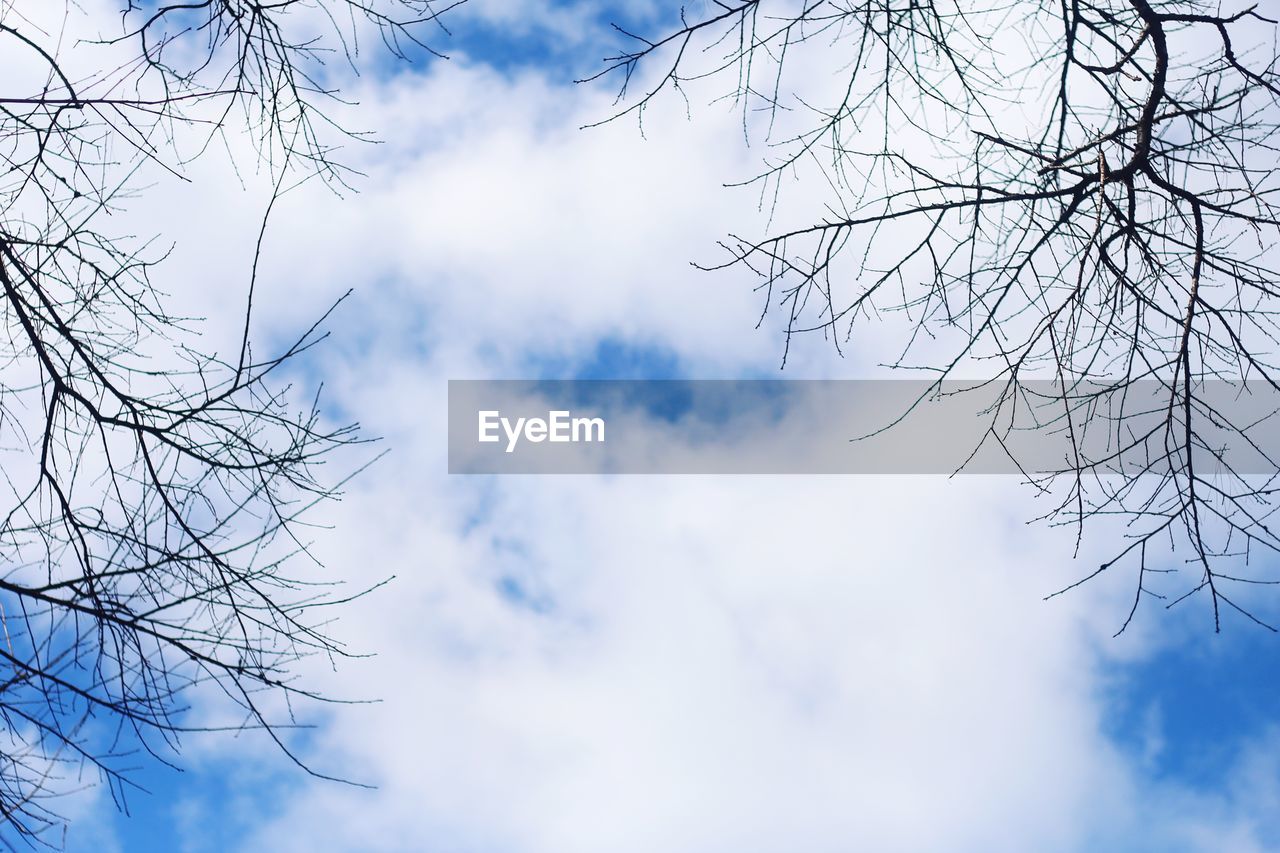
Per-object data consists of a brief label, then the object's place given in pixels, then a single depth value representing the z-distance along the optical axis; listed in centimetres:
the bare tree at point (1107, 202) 325
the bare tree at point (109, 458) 283
